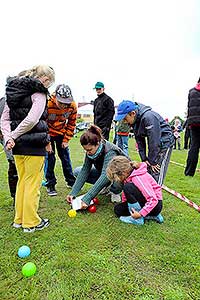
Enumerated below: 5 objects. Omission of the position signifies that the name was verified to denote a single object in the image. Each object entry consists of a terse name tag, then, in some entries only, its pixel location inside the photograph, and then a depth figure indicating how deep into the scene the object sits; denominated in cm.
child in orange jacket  469
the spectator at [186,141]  1431
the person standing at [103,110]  715
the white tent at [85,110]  6431
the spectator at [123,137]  833
